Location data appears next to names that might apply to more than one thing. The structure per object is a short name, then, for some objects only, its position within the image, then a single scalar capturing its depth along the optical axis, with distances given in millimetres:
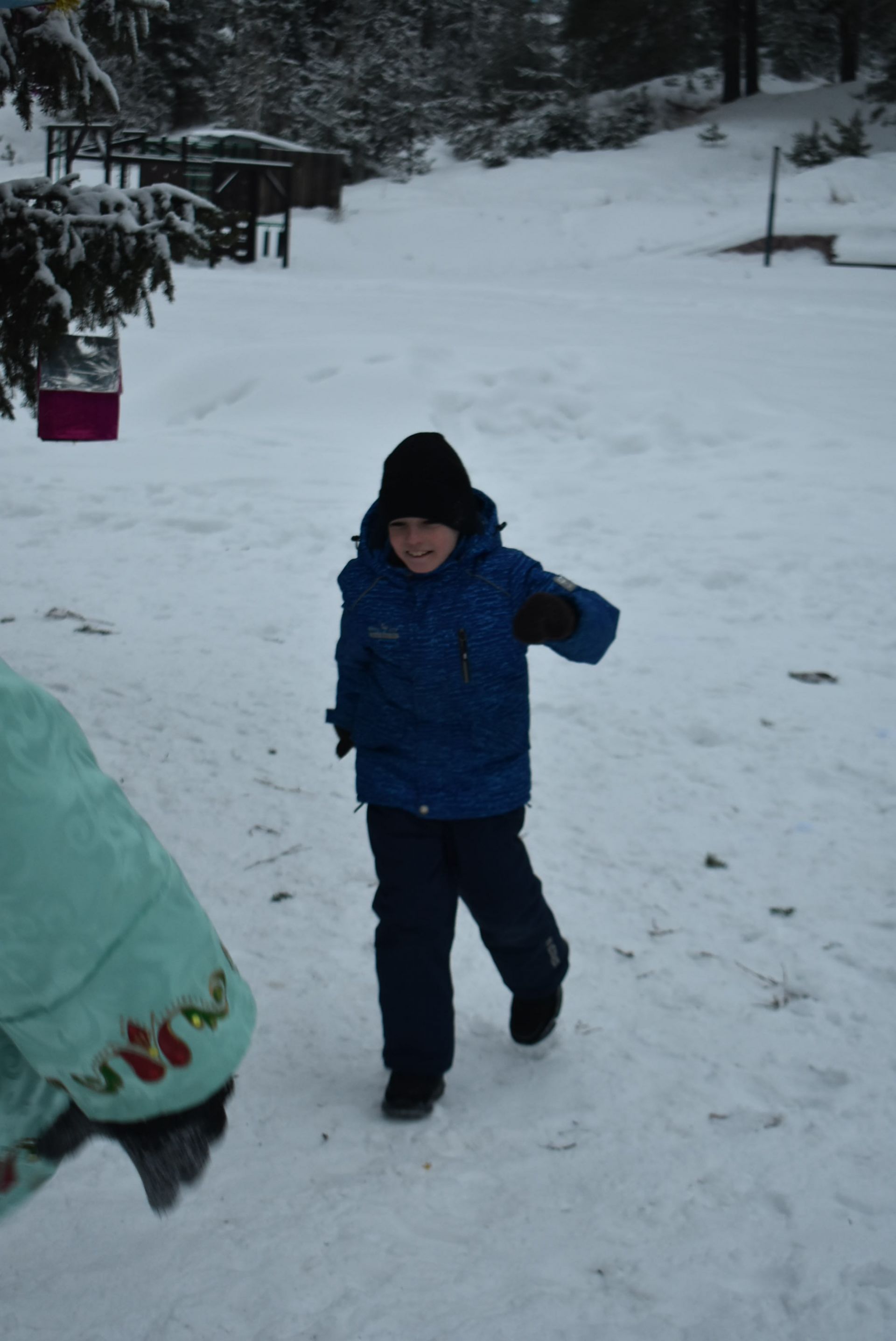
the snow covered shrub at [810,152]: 21625
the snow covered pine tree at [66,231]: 3791
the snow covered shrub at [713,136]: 23484
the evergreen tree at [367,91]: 24891
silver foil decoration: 3883
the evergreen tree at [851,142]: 21359
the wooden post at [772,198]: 15969
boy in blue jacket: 2689
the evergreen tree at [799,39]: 25422
